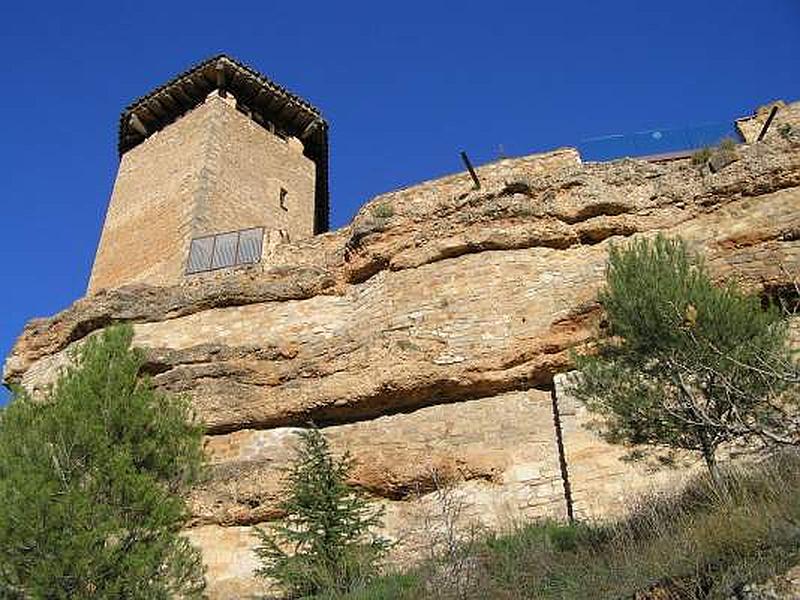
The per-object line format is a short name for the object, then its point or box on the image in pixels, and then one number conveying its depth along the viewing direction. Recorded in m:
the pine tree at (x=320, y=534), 7.31
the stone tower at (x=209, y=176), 16.34
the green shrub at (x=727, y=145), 10.95
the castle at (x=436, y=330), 8.86
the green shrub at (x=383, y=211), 11.80
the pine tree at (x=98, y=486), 6.84
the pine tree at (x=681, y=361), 6.71
